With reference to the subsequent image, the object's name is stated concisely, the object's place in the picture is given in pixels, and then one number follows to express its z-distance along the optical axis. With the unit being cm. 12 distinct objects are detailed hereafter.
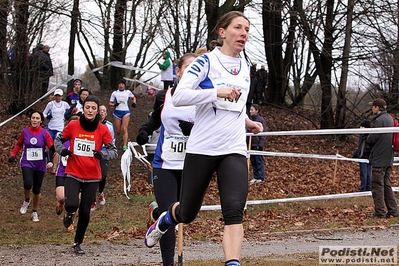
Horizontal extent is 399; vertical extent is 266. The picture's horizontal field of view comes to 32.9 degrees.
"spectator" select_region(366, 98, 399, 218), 1128
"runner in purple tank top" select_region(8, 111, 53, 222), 1196
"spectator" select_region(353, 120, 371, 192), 1507
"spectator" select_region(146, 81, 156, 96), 3049
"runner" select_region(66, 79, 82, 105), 1722
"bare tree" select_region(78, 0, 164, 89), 1744
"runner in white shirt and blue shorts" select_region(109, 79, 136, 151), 1888
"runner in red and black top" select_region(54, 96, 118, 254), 841
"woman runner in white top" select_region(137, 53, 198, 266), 621
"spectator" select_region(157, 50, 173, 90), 2222
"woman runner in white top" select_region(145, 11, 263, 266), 502
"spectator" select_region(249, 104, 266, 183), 1602
